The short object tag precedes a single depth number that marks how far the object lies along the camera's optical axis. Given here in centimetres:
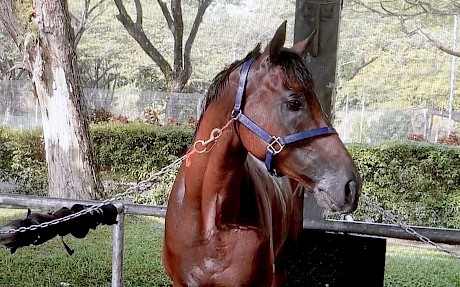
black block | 301
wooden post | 338
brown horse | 158
